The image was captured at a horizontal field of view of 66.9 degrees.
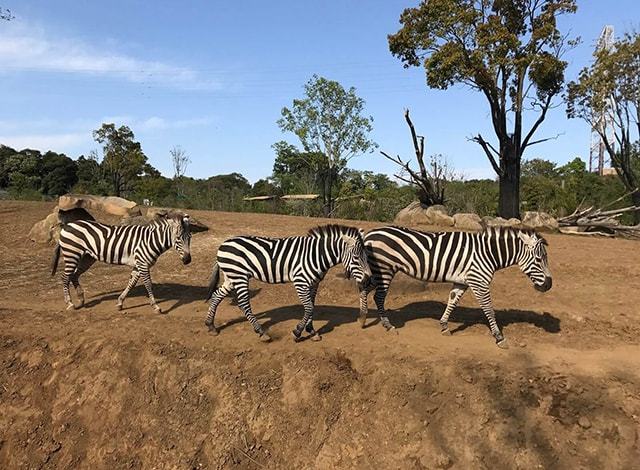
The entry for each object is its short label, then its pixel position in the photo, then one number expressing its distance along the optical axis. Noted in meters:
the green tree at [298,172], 31.75
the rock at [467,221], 16.48
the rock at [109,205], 14.85
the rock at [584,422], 4.77
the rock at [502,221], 17.06
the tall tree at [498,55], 18.36
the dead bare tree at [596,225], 17.42
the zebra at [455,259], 6.61
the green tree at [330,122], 28.94
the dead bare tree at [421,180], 19.75
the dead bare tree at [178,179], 39.69
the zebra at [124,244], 7.92
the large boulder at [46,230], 12.86
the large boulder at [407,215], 17.97
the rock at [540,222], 17.34
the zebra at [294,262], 6.48
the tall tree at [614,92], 21.94
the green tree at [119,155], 34.53
